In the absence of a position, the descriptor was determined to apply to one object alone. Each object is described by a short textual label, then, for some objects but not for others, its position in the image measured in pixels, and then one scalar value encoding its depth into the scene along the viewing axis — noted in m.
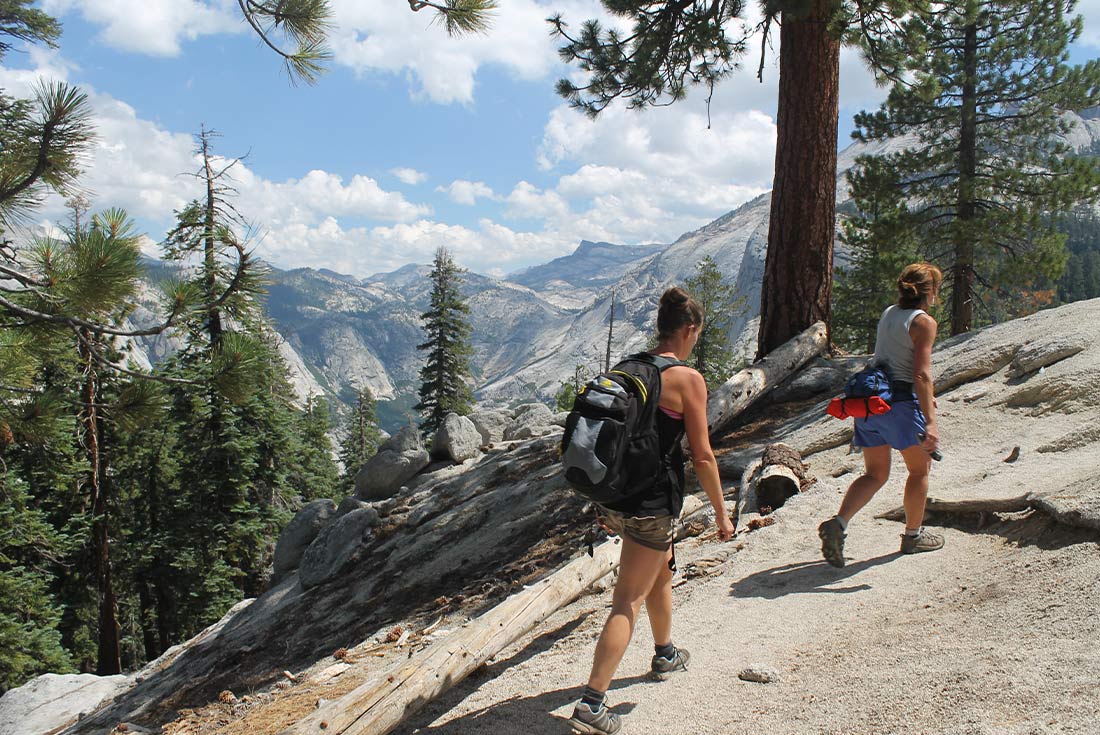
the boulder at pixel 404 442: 15.38
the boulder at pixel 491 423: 18.80
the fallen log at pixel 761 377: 8.15
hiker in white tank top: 4.65
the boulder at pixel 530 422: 17.95
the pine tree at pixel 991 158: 17.42
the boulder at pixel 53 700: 10.39
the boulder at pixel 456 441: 15.19
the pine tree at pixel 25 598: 15.94
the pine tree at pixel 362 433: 49.88
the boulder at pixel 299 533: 14.05
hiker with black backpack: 3.23
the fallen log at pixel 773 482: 6.45
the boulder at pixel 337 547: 11.37
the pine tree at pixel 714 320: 33.88
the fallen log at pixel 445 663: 3.63
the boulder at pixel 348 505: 13.83
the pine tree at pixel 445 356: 35.06
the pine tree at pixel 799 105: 9.37
